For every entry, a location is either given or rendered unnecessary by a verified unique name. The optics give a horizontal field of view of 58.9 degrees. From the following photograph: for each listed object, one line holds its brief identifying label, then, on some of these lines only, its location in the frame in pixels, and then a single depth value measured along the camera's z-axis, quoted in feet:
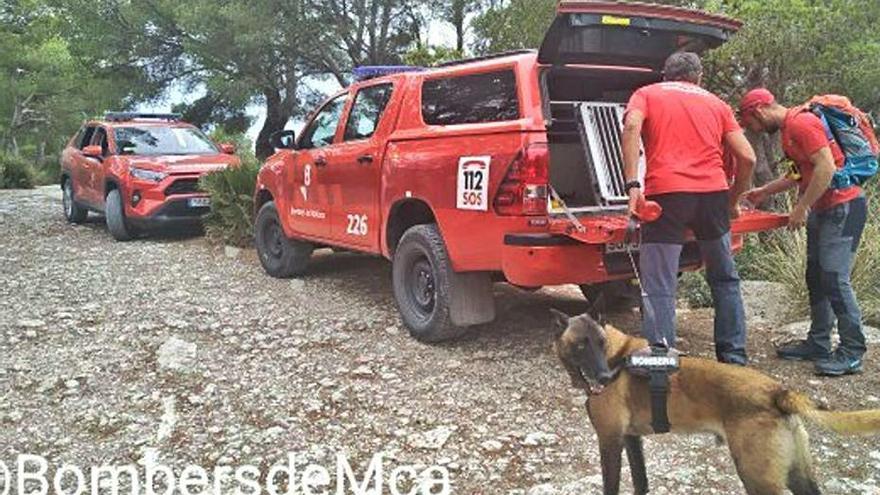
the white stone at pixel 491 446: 13.06
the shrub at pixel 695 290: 21.77
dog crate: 16.99
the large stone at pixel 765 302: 20.22
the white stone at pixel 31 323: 20.47
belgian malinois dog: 8.87
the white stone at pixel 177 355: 17.35
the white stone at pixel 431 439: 13.26
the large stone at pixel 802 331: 18.16
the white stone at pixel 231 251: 30.70
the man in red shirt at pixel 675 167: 13.83
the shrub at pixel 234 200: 32.22
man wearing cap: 14.88
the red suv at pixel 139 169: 33.60
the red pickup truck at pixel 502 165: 15.19
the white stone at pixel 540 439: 13.21
